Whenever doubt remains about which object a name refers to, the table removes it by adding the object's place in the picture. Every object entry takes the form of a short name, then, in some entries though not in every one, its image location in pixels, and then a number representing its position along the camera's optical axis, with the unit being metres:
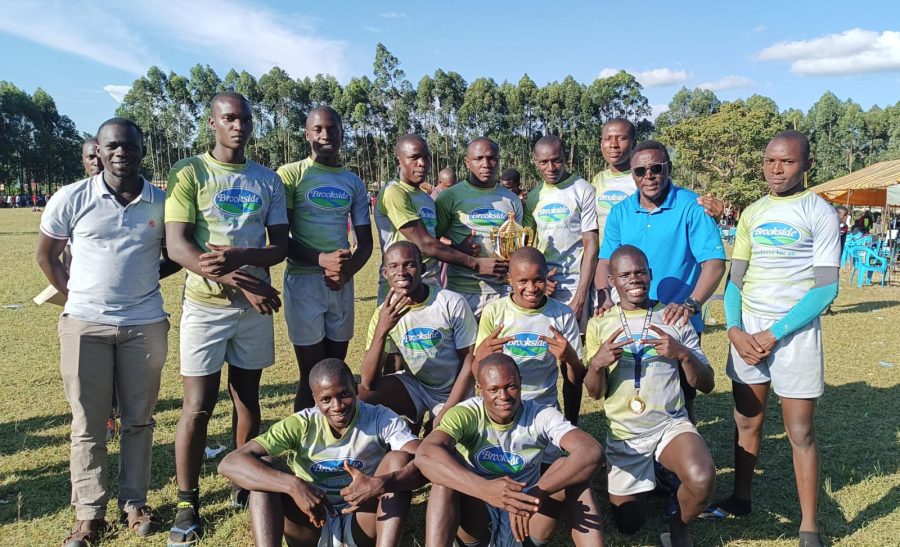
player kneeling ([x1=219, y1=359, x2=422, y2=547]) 2.83
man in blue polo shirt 3.83
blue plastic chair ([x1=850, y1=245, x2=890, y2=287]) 14.67
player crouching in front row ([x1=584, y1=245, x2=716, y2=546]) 3.42
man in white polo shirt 3.35
